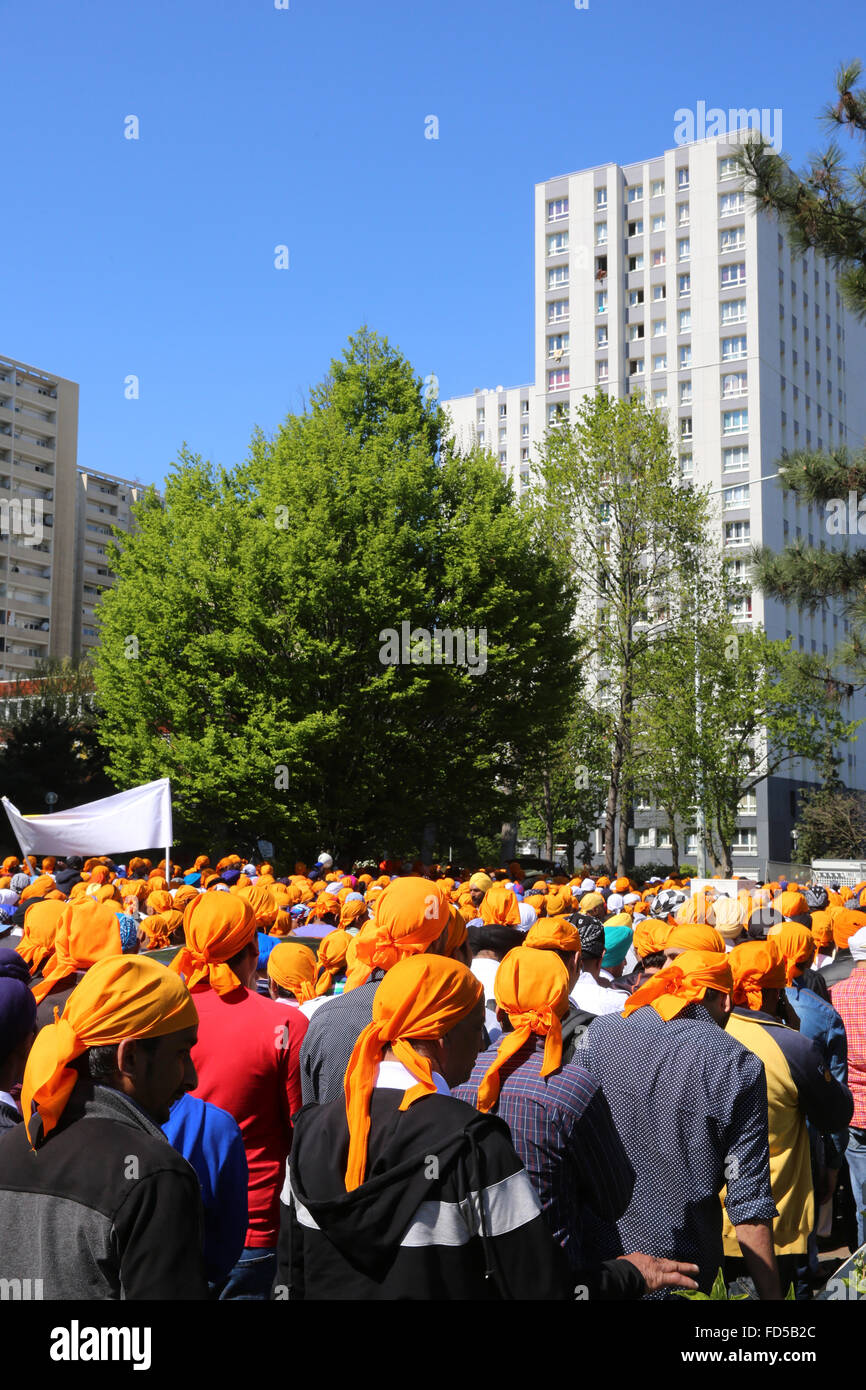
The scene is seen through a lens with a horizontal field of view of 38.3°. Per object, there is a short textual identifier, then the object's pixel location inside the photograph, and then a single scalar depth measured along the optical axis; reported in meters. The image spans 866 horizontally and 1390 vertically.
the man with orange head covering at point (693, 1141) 3.58
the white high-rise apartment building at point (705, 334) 69.56
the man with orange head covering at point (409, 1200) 2.37
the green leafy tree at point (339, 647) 27.64
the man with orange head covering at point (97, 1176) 2.17
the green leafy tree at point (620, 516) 35.09
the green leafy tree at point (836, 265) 13.65
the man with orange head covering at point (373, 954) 3.52
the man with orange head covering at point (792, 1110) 4.26
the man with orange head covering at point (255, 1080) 3.86
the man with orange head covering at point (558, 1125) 3.18
